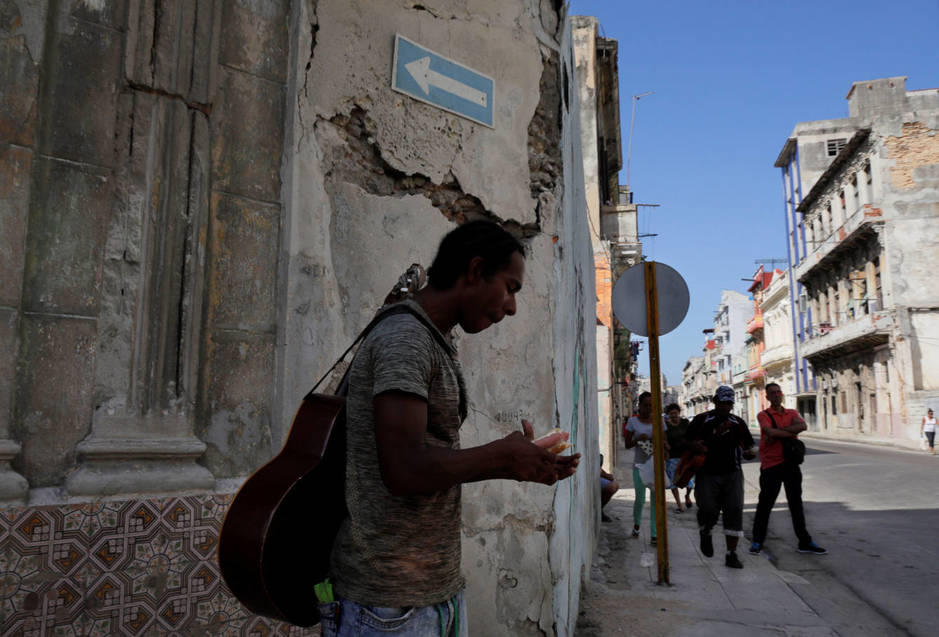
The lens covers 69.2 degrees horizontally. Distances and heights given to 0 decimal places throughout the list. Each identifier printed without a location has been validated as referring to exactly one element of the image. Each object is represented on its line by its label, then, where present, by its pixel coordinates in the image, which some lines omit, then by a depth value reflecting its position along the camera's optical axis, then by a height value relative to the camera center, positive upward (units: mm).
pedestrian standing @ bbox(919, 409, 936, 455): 23688 -746
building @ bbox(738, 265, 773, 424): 58688 +4627
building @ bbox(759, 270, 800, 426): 48531 +5424
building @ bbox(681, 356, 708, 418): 96975 +3229
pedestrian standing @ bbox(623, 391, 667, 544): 7980 -417
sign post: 5922 +911
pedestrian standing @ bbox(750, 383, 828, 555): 7086 -662
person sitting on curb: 8453 -1004
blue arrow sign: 3537 +1755
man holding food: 1282 -130
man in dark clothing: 6520 -627
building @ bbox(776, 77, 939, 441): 29537 +6947
